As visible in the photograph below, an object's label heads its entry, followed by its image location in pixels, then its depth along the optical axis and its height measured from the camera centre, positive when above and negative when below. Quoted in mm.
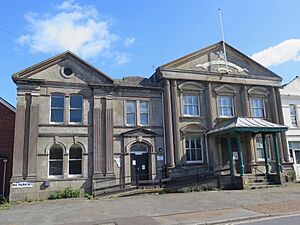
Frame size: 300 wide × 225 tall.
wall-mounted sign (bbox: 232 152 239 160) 22703 +604
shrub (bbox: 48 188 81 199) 17891 -1463
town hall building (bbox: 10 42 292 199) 18750 +2890
